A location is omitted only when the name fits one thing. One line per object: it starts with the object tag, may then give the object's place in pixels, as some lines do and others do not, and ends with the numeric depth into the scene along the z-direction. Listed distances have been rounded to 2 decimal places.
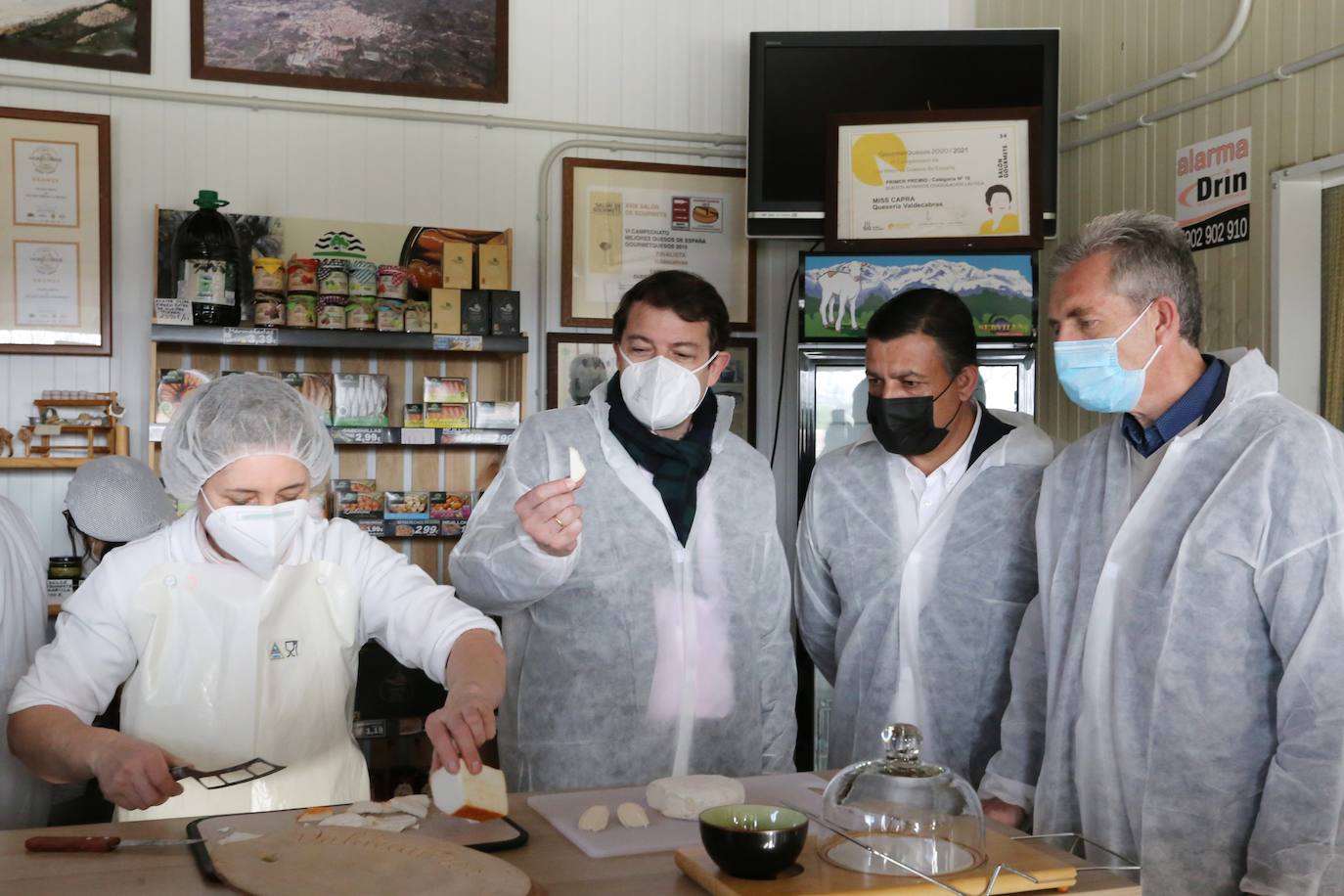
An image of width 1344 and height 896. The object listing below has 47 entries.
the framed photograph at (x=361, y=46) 4.30
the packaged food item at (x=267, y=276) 3.99
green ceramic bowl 1.37
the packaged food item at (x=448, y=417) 4.21
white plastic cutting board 1.56
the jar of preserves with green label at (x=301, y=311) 3.99
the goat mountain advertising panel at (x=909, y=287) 4.02
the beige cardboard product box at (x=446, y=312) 4.12
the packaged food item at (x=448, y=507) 4.30
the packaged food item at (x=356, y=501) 4.22
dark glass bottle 3.91
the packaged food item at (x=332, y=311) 4.02
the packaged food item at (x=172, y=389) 3.95
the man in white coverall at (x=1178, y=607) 1.83
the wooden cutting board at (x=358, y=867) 1.34
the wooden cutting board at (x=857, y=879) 1.37
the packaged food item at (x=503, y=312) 4.18
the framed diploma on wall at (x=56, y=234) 4.06
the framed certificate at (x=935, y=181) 4.00
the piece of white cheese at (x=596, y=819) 1.61
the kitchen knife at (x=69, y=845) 1.50
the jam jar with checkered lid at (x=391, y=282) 4.09
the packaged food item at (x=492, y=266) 4.21
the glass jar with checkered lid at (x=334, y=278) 4.04
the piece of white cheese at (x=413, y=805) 1.65
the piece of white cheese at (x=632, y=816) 1.63
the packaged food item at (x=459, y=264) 4.16
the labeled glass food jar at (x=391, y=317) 4.05
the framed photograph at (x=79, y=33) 4.07
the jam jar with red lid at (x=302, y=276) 4.02
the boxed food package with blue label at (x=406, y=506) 4.26
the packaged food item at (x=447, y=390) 4.27
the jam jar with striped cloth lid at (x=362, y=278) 4.06
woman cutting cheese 1.98
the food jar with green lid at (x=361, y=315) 4.03
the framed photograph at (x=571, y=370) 4.60
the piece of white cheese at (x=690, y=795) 1.68
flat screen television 4.29
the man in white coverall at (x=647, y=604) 2.50
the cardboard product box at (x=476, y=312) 4.17
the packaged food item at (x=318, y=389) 4.12
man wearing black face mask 2.54
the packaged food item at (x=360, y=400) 4.17
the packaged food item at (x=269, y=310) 3.95
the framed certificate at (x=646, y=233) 4.64
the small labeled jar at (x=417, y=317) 4.09
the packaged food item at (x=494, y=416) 4.28
